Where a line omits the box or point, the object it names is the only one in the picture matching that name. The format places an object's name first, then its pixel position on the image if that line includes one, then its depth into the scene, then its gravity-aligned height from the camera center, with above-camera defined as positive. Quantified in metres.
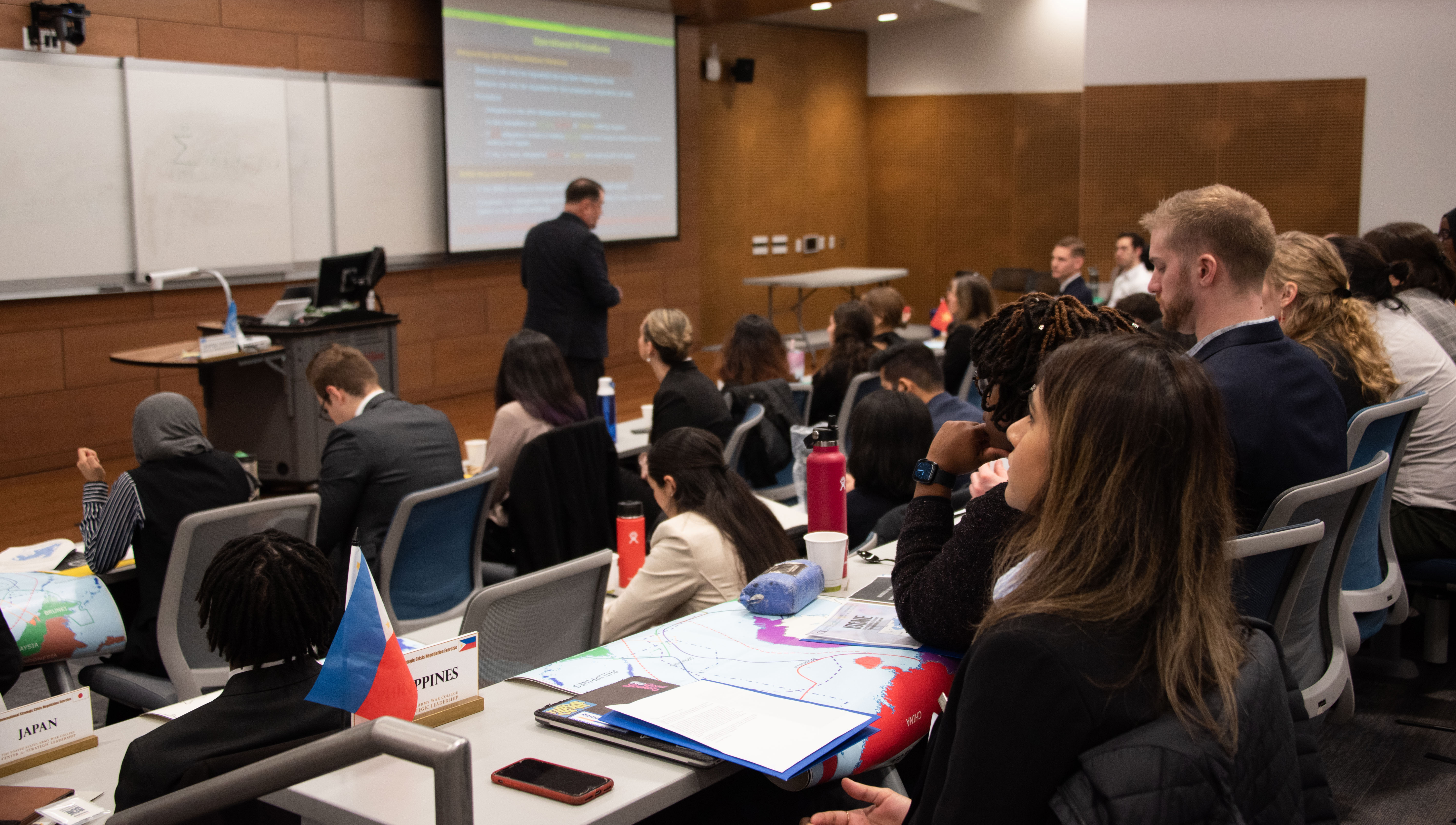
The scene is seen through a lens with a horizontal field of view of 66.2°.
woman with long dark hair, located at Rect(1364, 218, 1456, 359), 3.67 +0.00
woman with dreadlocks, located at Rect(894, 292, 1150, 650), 1.67 -0.27
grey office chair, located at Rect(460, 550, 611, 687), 2.00 -0.64
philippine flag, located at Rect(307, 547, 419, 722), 1.46 -0.50
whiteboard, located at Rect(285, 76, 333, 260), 7.14 +0.71
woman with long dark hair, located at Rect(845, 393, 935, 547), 3.11 -0.49
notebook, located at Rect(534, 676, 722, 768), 1.46 -0.61
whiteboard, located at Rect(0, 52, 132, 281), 5.86 +0.60
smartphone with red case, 1.36 -0.63
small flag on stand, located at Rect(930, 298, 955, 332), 6.86 -0.27
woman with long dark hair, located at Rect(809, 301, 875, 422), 4.93 -0.36
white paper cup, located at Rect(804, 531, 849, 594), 2.12 -0.53
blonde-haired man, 2.11 -0.15
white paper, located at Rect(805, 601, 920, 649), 1.81 -0.59
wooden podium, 5.71 -0.64
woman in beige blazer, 2.37 -0.57
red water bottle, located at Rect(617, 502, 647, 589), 2.58 -0.61
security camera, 5.83 +1.36
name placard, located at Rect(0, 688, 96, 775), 1.63 -0.67
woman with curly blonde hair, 3.06 -0.09
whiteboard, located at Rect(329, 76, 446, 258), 7.45 +0.77
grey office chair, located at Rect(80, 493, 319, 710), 2.64 -0.81
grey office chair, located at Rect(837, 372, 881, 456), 4.59 -0.49
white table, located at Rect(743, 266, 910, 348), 10.14 -0.03
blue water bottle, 4.38 -0.49
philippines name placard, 1.61 -0.58
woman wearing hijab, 2.79 -0.56
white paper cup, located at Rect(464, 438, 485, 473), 4.05 -0.63
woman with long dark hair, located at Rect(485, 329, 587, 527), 3.83 -0.43
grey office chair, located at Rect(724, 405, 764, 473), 3.95 -0.57
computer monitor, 6.00 +0.02
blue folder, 1.39 -0.60
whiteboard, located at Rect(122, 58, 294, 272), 6.40 +0.68
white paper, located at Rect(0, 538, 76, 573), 2.89 -0.73
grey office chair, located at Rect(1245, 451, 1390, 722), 1.98 -0.61
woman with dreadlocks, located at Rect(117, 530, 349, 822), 1.49 -0.55
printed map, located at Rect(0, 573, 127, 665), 2.38 -0.74
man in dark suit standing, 6.31 -0.01
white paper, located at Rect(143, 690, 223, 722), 1.83 -0.71
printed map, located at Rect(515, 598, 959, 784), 1.56 -0.60
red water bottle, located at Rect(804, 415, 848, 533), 2.26 -0.43
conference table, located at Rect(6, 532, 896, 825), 1.35 -0.64
